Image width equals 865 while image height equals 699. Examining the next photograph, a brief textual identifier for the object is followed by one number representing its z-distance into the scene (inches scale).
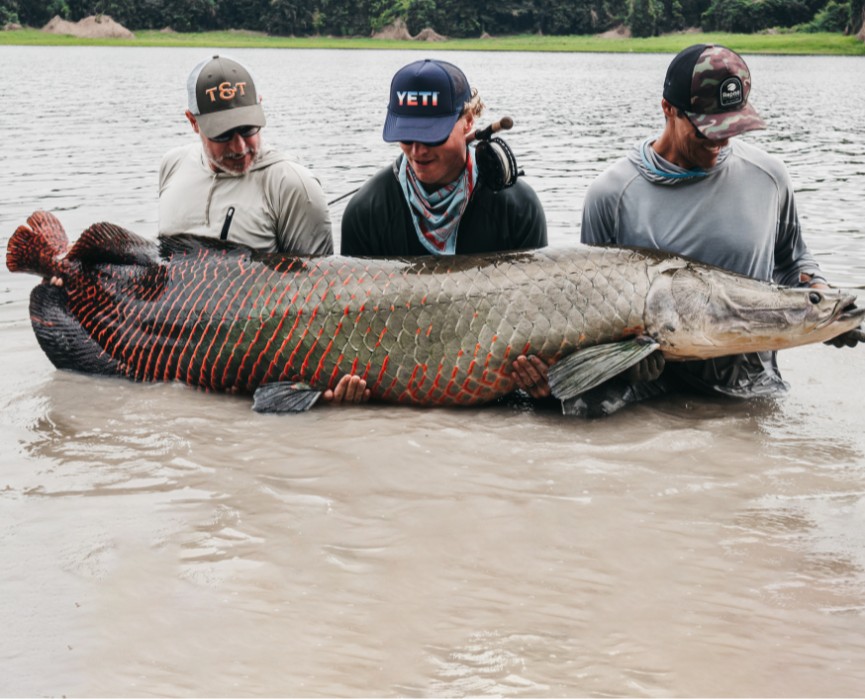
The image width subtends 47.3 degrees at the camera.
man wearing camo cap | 180.1
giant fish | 181.6
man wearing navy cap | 188.4
